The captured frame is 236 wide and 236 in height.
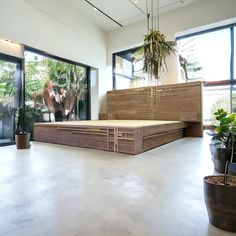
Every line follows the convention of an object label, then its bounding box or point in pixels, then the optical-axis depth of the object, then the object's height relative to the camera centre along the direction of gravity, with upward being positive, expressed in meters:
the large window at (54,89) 5.02 +0.80
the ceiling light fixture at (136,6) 5.60 +3.26
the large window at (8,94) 4.33 +0.54
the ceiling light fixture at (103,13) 5.65 +3.25
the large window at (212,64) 5.72 +1.59
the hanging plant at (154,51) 3.63 +1.21
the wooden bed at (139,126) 3.37 -0.18
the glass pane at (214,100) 5.81 +0.46
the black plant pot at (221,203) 1.08 -0.51
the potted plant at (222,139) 1.86 -0.25
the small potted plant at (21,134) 3.82 -0.33
